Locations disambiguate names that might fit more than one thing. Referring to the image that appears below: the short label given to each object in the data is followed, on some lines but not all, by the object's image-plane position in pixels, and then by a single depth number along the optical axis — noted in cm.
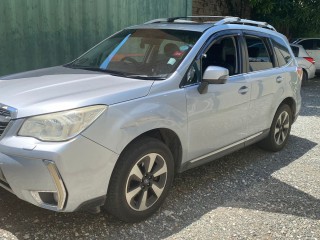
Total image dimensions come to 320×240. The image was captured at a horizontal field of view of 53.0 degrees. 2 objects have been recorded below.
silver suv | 229
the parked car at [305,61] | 987
